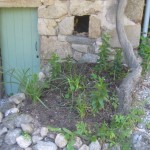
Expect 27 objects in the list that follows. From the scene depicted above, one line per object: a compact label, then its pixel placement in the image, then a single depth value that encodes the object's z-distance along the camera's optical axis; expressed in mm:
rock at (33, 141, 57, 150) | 1593
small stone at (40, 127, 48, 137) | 1653
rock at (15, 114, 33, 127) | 1713
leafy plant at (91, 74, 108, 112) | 1704
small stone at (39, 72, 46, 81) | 2168
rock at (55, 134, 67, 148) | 1615
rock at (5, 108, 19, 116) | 1813
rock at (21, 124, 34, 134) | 1663
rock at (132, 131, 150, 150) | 1667
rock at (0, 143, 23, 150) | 1628
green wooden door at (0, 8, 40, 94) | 2422
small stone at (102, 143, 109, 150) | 1647
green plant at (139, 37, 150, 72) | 2224
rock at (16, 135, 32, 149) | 1620
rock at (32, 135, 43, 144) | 1639
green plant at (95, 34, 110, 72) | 2126
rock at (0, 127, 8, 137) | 1692
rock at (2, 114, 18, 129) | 1716
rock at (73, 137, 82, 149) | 1623
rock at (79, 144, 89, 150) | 1617
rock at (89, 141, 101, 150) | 1621
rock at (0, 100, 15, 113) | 1877
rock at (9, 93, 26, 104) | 1910
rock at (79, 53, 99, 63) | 2324
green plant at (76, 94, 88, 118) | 1732
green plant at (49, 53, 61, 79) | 2063
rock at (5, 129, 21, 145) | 1640
